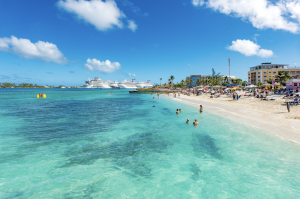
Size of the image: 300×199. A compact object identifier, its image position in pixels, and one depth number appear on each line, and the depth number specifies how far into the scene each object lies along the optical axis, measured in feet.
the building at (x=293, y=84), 108.42
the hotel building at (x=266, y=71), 234.38
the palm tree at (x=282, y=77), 155.42
